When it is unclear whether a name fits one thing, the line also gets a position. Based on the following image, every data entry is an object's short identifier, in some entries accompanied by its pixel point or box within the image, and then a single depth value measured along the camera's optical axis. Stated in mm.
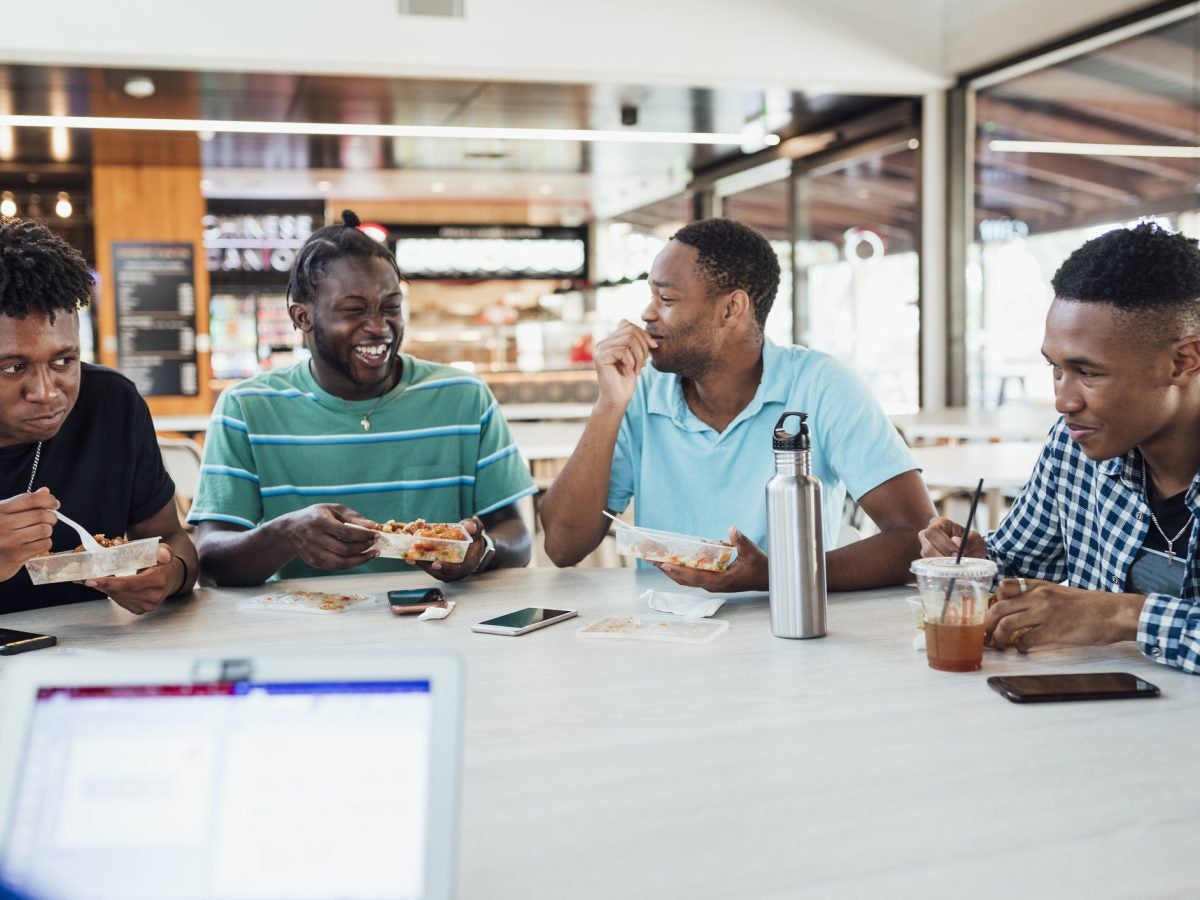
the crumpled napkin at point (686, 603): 1647
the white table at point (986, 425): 4621
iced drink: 1326
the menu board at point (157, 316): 8320
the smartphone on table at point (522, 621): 1552
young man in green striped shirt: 2201
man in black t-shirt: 1644
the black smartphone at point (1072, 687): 1214
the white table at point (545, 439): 3943
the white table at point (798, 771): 837
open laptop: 649
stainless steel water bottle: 1465
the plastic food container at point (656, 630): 1500
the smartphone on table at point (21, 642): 1455
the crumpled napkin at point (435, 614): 1650
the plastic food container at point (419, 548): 1761
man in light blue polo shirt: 2047
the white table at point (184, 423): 6004
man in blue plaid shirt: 1409
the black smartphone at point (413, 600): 1681
